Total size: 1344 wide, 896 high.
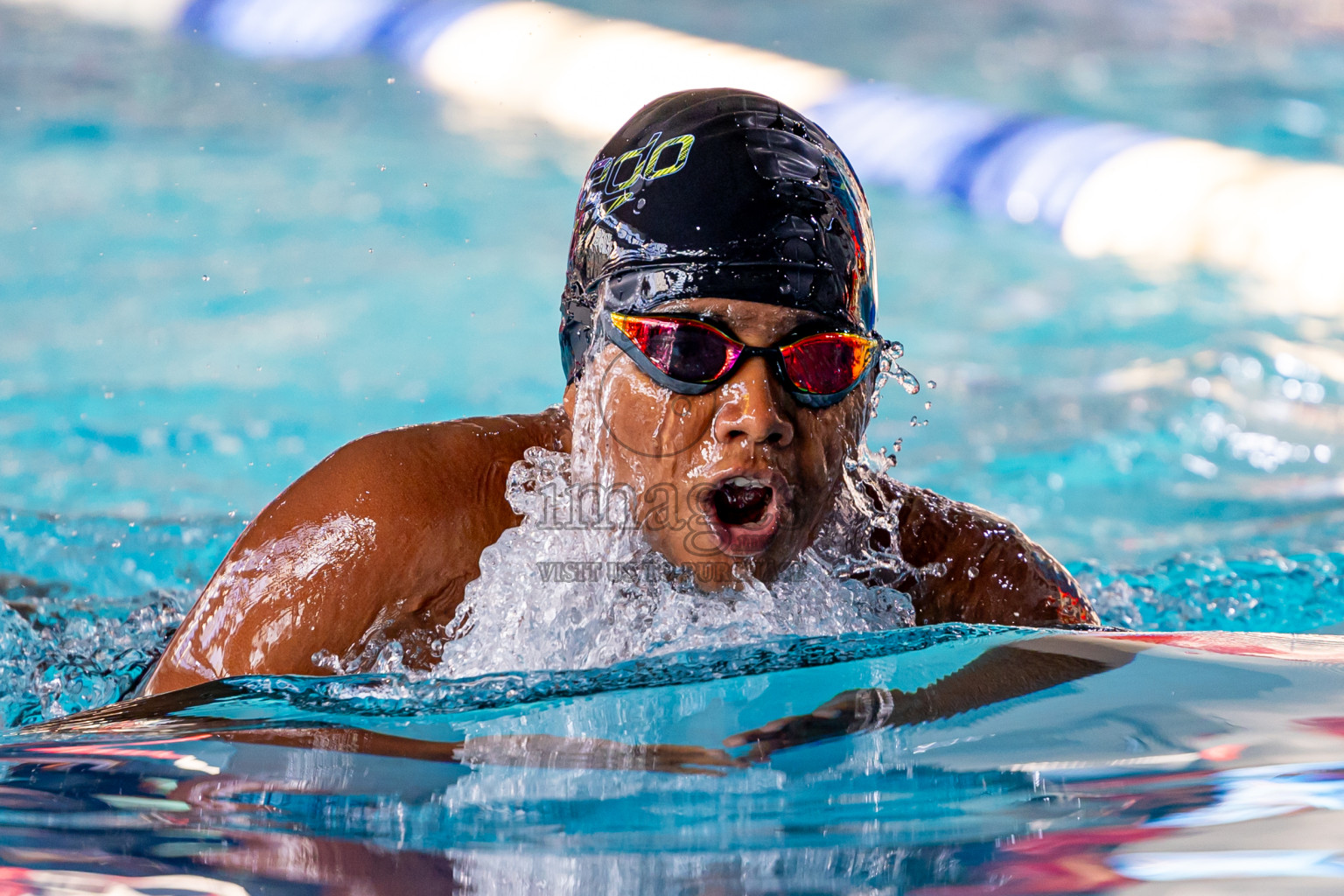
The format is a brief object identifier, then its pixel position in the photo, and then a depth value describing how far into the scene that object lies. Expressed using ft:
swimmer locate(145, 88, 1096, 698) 11.76
